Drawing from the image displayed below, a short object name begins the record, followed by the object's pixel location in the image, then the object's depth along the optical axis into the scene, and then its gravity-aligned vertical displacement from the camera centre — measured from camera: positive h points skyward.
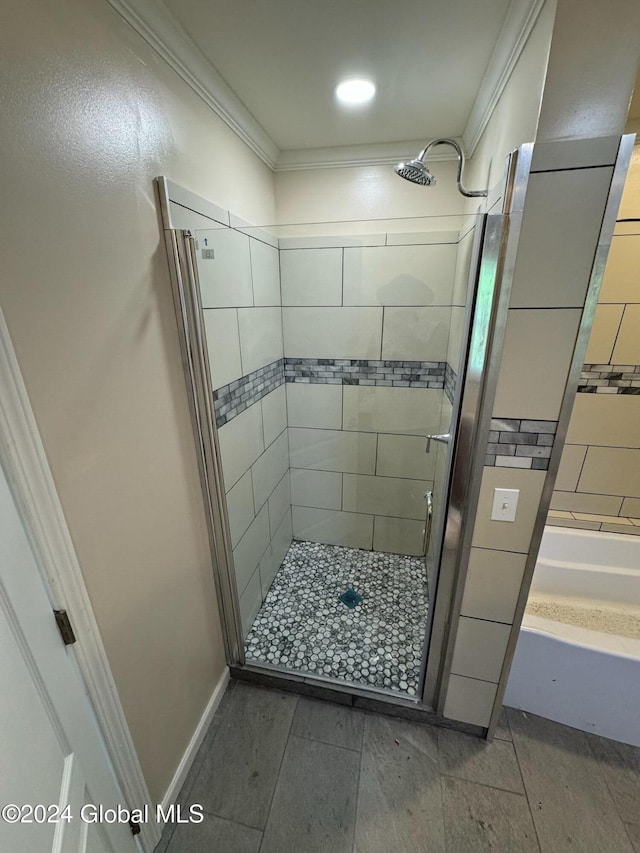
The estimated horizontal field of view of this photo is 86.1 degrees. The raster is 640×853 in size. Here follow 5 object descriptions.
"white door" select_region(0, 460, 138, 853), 0.58 -0.73
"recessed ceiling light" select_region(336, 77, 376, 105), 1.19 +0.75
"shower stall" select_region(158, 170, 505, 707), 1.16 -0.53
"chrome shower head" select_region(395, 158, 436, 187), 1.18 +0.47
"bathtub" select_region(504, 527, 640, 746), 1.23 -1.27
